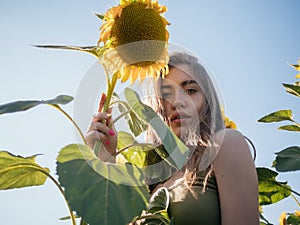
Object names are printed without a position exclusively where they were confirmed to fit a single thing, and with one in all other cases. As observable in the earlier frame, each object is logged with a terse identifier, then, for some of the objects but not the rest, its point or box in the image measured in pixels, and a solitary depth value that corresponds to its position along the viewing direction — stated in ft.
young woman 4.33
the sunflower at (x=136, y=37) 3.67
